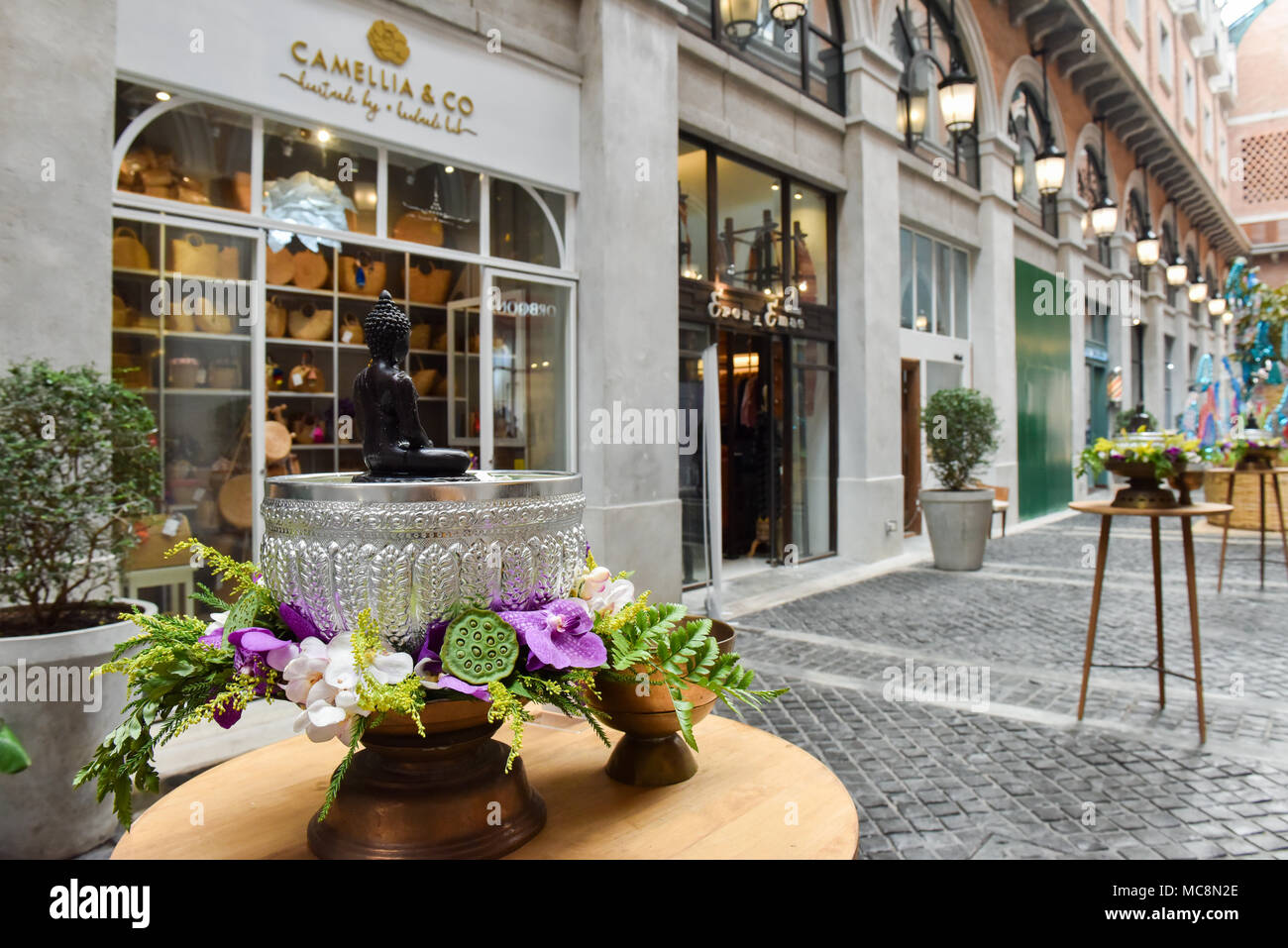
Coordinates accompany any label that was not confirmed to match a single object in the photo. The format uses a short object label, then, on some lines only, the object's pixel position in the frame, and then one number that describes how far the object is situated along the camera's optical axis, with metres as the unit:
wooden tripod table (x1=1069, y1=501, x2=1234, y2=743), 4.32
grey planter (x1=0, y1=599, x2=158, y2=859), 3.14
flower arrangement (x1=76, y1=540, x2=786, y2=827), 1.15
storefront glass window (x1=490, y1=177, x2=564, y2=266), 6.89
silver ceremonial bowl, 1.19
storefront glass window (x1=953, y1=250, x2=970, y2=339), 14.28
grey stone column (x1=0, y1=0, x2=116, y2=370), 4.06
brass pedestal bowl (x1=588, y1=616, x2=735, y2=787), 1.48
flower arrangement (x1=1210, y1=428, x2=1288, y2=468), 8.72
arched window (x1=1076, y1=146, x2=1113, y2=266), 19.17
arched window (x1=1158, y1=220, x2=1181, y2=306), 26.39
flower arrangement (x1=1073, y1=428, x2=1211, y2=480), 4.62
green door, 15.59
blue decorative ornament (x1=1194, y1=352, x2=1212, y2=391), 20.49
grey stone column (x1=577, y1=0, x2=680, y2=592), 7.26
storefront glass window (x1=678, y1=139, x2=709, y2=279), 8.91
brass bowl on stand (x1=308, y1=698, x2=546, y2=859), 1.23
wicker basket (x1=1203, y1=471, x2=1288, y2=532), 11.84
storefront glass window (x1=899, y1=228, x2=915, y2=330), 12.56
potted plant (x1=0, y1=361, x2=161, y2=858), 3.17
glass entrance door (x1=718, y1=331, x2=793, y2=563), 10.15
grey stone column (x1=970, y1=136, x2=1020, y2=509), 14.21
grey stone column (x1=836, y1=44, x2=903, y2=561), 10.78
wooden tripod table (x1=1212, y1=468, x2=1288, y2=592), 8.34
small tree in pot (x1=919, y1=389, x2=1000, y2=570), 9.82
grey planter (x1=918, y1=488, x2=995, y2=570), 9.94
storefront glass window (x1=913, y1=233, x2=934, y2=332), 13.11
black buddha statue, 1.37
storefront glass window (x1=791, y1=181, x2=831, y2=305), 10.55
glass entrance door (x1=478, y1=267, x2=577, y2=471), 6.90
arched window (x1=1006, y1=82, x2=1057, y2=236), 15.78
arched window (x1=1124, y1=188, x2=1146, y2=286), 22.84
